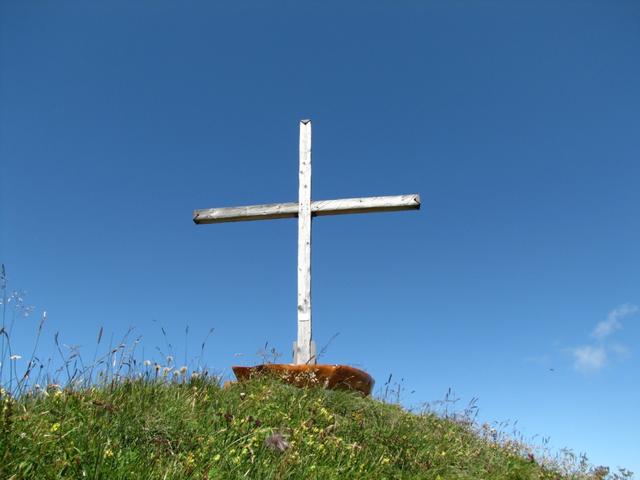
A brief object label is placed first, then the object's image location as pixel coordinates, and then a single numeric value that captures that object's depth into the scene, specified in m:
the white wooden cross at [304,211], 8.58
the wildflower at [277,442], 4.07
